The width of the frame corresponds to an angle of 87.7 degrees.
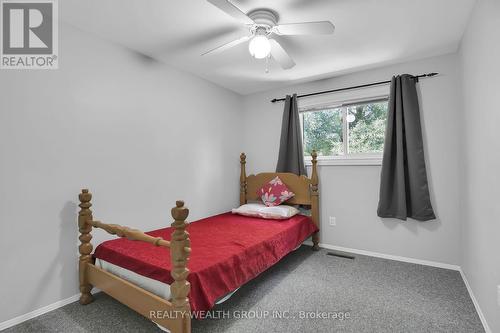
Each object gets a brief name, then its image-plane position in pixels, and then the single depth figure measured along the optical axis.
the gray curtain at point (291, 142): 3.76
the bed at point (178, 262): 1.56
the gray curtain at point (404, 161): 2.93
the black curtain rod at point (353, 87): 2.96
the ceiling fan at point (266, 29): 1.90
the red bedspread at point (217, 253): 1.74
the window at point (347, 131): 3.38
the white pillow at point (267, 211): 3.27
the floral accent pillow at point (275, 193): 3.63
